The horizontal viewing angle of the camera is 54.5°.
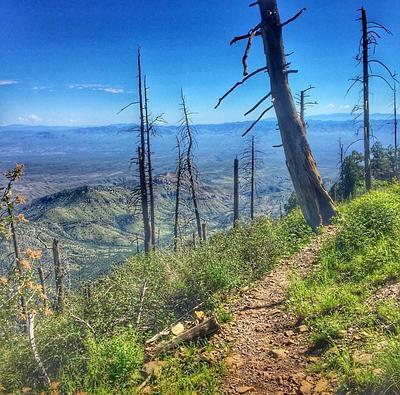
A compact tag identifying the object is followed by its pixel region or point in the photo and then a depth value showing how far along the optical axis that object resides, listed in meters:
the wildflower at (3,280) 4.83
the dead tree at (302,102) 27.58
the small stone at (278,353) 4.38
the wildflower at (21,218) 4.75
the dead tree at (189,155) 24.09
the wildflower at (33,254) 4.93
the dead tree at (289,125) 8.40
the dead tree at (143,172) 21.16
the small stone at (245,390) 3.89
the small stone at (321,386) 3.55
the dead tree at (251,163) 28.33
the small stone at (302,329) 4.74
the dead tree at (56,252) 19.08
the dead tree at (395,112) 31.11
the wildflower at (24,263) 4.63
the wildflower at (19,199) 4.54
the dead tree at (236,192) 27.79
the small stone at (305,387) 3.62
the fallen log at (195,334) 4.93
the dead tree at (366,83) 18.41
